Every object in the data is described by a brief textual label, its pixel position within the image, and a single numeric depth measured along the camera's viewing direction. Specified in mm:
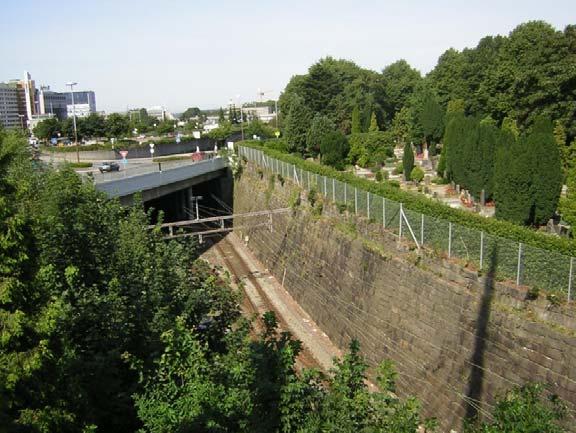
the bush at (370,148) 45750
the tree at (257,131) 76812
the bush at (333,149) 41622
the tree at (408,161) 37938
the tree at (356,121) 61428
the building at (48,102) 175638
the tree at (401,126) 62094
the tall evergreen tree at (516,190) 21312
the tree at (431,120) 50656
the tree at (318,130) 45000
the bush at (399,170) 41756
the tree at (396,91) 79488
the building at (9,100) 164450
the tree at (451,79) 58250
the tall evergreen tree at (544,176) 21594
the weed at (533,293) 12430
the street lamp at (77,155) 51081
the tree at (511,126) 34178
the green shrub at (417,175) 37709
